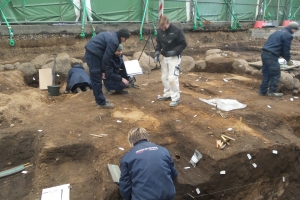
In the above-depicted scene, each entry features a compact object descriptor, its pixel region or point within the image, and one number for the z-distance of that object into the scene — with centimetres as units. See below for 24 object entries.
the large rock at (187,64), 938
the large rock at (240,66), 892
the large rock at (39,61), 829
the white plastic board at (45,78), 749
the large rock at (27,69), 795
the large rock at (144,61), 908
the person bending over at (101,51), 490
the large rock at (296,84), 715
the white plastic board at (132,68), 713
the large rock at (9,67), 789
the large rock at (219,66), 942
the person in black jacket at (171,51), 529
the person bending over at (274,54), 600
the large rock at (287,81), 701
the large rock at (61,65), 811
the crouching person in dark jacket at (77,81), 691
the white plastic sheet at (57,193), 344
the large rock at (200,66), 955
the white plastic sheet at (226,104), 560
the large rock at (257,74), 825
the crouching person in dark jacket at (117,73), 621
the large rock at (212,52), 1091
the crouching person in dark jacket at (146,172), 252
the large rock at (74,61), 848
